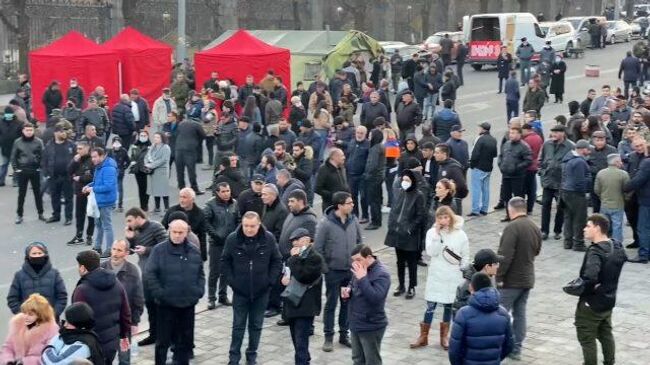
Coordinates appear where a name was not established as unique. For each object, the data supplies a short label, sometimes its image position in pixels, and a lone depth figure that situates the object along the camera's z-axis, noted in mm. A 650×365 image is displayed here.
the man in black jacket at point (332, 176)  14430
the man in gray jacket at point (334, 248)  10703
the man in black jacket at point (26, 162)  16609
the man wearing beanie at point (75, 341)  7633
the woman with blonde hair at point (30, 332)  8203
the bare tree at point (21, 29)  32344
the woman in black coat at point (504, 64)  31500
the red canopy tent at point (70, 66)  25375
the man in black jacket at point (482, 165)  16359
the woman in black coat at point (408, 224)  12070
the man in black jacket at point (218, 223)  11922
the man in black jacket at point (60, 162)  16188
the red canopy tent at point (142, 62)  27031
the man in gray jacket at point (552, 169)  15008
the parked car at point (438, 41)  36362
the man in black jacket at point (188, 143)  17750
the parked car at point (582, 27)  45991
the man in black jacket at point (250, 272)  9945
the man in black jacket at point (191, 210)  11625
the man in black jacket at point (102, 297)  8844
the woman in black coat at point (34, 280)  9445
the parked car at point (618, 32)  50000
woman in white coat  10453
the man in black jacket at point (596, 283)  9492
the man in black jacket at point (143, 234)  10625
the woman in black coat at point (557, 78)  29922
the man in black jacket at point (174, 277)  9594
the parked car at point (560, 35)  42094
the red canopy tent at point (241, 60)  25688
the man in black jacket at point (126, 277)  9578
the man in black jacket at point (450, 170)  14133
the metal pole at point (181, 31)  30109
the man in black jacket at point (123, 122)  20000
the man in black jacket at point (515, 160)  15711
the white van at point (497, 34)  39125
